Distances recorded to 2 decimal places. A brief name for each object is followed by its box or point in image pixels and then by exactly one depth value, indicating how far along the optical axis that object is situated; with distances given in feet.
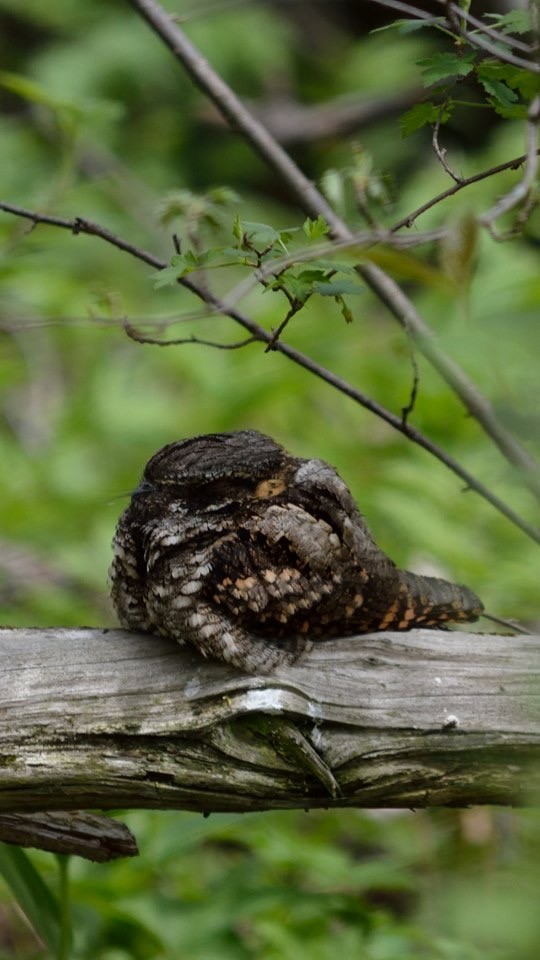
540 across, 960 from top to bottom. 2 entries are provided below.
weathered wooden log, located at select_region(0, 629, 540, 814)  21.99
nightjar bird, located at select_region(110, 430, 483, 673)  22.04
